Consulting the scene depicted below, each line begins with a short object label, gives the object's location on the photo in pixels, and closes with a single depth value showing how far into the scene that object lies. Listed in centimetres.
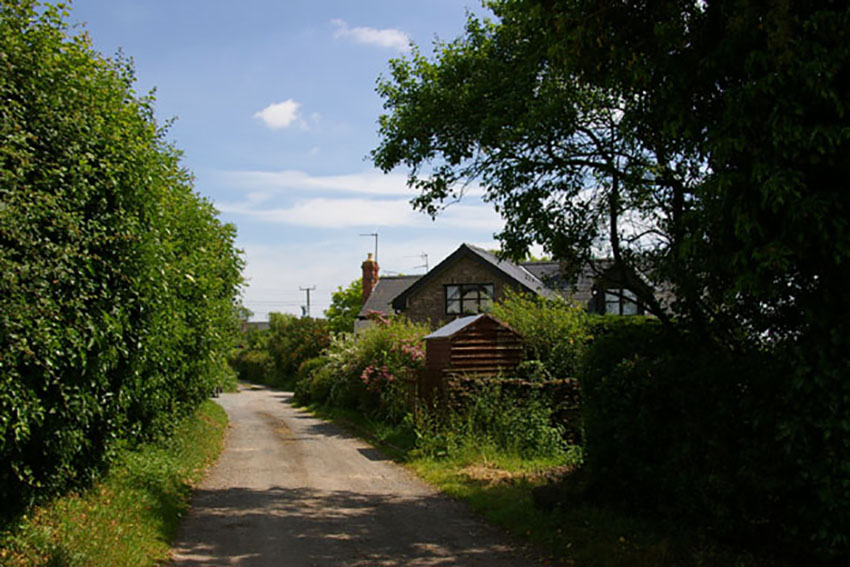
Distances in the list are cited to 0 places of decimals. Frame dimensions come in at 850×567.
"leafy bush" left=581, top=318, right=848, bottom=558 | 593
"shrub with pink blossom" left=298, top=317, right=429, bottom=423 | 1984
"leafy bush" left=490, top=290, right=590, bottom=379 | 1608
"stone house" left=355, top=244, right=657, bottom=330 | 3422
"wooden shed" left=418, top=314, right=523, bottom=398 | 1598
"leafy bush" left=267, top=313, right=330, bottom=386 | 4594
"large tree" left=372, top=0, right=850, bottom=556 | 529
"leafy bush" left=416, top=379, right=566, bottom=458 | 1399
